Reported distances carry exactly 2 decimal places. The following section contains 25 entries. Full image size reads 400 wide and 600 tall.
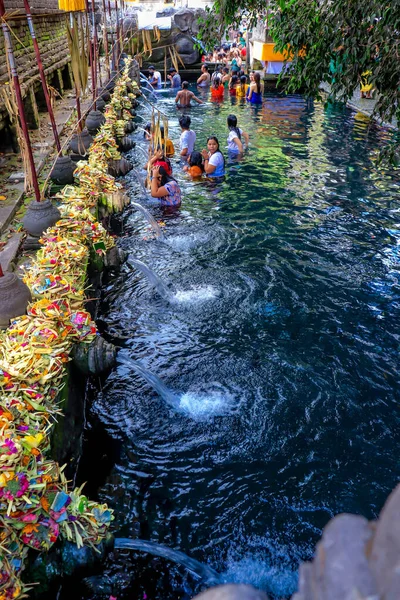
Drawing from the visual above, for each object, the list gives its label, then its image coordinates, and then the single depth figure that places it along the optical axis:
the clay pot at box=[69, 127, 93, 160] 9.49
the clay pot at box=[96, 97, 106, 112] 14.05
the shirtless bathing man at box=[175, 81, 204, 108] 20.97
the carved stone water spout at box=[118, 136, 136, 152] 14.78
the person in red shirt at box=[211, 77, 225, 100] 23.34
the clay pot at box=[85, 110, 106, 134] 11.84
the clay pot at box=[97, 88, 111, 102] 15.65
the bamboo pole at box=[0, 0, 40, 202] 4.72
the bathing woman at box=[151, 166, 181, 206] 10.86
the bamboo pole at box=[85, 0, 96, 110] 12.34
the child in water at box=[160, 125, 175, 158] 13.50
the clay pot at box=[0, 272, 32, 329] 4.26
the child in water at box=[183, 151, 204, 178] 12.65
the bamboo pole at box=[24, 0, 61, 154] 5.63
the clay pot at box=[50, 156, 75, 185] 7.86
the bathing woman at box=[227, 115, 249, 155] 14.16
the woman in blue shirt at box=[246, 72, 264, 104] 21.95
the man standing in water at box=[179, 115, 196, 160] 13.10
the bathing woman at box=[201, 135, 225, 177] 12.44
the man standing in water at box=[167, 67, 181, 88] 27.06
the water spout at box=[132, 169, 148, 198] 12.12
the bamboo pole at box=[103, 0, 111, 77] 15.48
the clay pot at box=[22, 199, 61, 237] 5.88
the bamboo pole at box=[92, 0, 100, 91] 12.47
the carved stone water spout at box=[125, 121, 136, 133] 17.02
